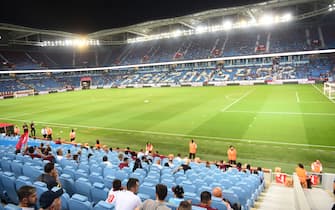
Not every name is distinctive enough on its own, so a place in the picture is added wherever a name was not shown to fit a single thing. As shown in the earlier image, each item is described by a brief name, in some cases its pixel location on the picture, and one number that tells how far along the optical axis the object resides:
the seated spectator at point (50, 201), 4.05
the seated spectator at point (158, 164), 10.73
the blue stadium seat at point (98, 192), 6.46
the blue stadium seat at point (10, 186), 6.91
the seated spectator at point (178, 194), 5.67
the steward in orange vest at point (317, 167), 12.38
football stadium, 9.15
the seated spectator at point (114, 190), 5.44
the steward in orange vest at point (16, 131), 23.08
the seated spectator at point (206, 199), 4.85
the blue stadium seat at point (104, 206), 4.76
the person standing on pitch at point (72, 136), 19.84
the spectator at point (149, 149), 16.10
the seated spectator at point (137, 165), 9.94
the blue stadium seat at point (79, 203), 5.08
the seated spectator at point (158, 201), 4.53
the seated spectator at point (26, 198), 4.16
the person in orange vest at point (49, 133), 21.42
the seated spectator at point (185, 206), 3.90
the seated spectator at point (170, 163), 11.52
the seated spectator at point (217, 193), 6.10
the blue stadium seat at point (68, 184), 7.23
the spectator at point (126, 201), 4.86
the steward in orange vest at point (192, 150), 15.84
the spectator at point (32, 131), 22.69
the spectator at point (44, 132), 21.44
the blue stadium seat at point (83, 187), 6.74
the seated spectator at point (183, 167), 10.18
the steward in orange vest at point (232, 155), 14.57
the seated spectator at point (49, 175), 6.36
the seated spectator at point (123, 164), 10.48
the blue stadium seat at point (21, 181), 6.39
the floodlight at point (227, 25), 79.19
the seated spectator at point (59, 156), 10.92
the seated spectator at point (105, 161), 10.23
